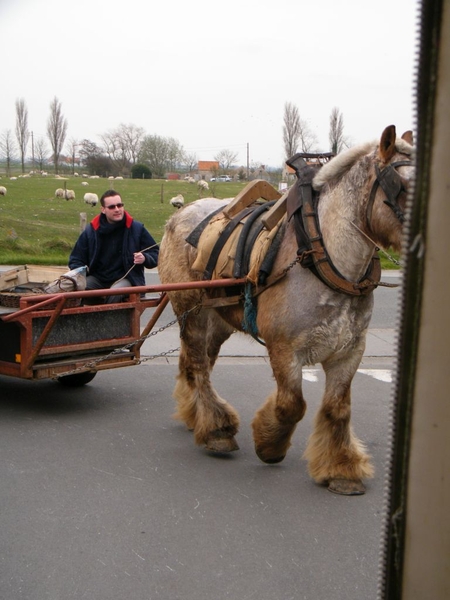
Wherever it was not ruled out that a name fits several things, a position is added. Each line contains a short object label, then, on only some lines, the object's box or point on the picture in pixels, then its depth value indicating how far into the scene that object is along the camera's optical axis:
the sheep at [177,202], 32.91
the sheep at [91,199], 36.15
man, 6.88
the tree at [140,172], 69.94
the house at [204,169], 80.69
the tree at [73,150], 80.06
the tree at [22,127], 77.38
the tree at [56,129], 72.19
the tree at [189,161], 73.56
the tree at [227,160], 70.06
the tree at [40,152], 85.25
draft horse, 4.14
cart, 5.67
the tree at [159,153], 73.00
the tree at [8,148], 84.18
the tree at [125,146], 77.12
